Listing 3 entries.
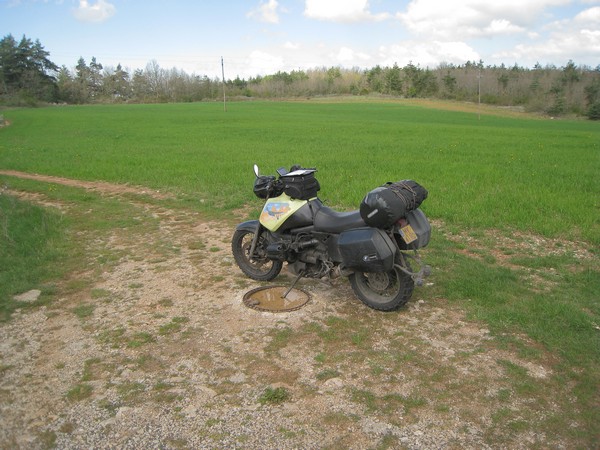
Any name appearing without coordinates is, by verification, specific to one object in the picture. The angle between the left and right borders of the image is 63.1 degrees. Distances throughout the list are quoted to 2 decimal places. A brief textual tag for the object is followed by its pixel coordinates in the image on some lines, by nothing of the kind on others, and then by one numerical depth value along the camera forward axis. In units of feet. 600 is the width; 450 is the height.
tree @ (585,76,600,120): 183.35
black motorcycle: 14.99
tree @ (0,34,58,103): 257.55
